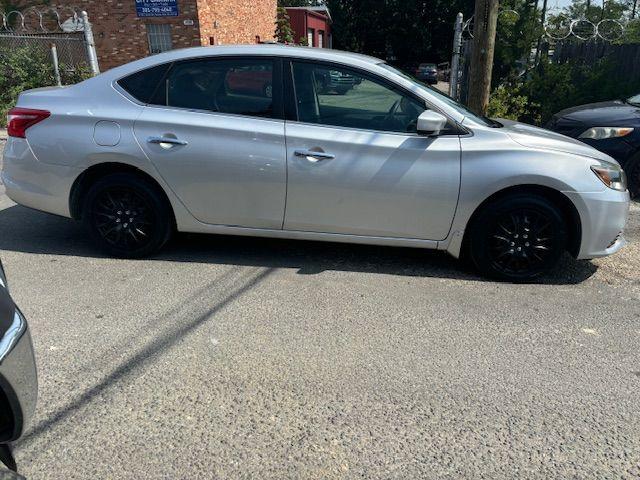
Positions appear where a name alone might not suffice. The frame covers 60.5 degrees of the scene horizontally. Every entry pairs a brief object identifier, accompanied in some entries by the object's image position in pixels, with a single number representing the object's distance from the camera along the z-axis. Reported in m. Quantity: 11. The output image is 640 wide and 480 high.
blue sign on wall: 17.47
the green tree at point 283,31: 27.23
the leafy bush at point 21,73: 12.88
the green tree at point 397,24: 41.00
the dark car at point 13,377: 1.81
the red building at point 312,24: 32.31
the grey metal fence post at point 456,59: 12.12
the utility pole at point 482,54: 7.34
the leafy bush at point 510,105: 9.46
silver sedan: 4.12
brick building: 17.55
